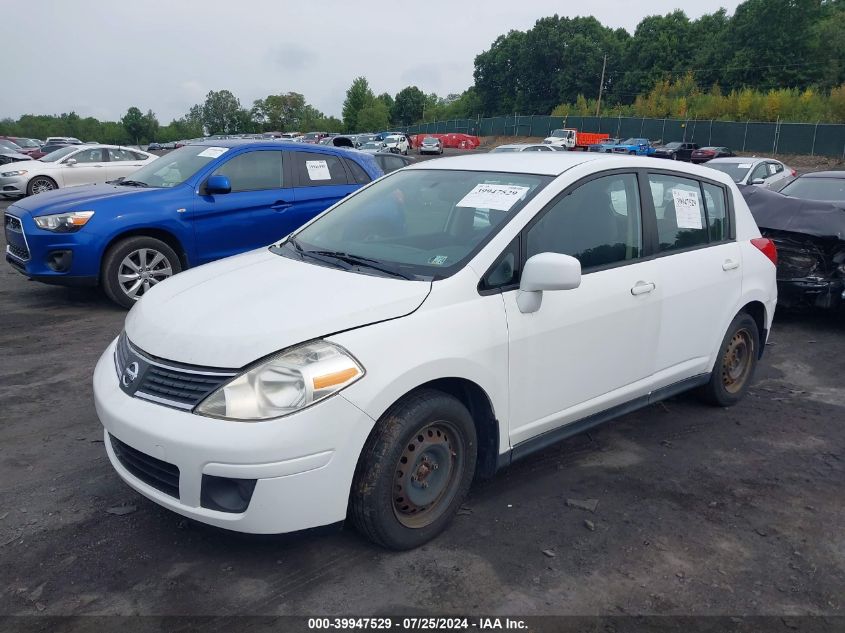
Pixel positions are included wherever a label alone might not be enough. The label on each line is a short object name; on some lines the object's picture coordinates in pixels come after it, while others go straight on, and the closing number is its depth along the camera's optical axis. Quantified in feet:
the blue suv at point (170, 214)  22.54
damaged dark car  22.49
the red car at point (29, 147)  91.63
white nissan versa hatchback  8.85
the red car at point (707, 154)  118.83
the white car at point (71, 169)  54.95
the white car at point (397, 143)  152.03
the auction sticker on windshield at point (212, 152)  24.97
